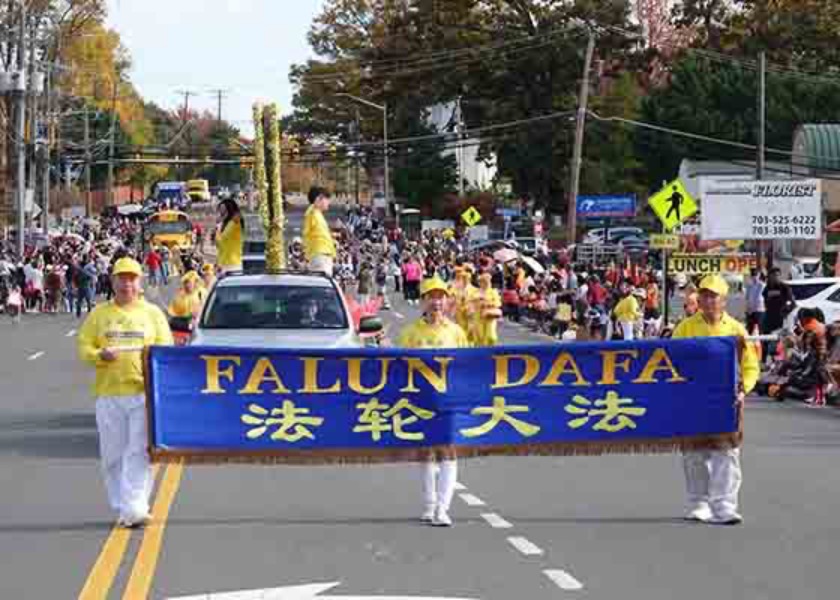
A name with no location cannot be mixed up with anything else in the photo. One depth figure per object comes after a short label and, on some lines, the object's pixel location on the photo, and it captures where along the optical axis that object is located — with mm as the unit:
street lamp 92631
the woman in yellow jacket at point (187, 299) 22844
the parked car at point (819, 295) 35312
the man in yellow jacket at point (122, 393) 12734
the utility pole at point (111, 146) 101062
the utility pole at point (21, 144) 62331
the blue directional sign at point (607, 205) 56781
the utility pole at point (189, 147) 168375
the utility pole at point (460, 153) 87438
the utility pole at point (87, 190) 99100
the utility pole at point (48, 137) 76938
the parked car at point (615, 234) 74500
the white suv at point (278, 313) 17719
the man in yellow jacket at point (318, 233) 21266
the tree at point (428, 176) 103188
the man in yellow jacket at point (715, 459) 13062
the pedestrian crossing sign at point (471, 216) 68638
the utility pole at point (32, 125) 67500
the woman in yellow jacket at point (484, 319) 21328
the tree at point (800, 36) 83438
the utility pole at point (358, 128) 110750
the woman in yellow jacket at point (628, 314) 32969
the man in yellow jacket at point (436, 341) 12898
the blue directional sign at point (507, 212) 80375
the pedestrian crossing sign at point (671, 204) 36250
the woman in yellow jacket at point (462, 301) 22219
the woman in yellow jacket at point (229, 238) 21922
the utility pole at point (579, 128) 55125
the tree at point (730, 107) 78500
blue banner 13148
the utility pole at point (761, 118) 46156
